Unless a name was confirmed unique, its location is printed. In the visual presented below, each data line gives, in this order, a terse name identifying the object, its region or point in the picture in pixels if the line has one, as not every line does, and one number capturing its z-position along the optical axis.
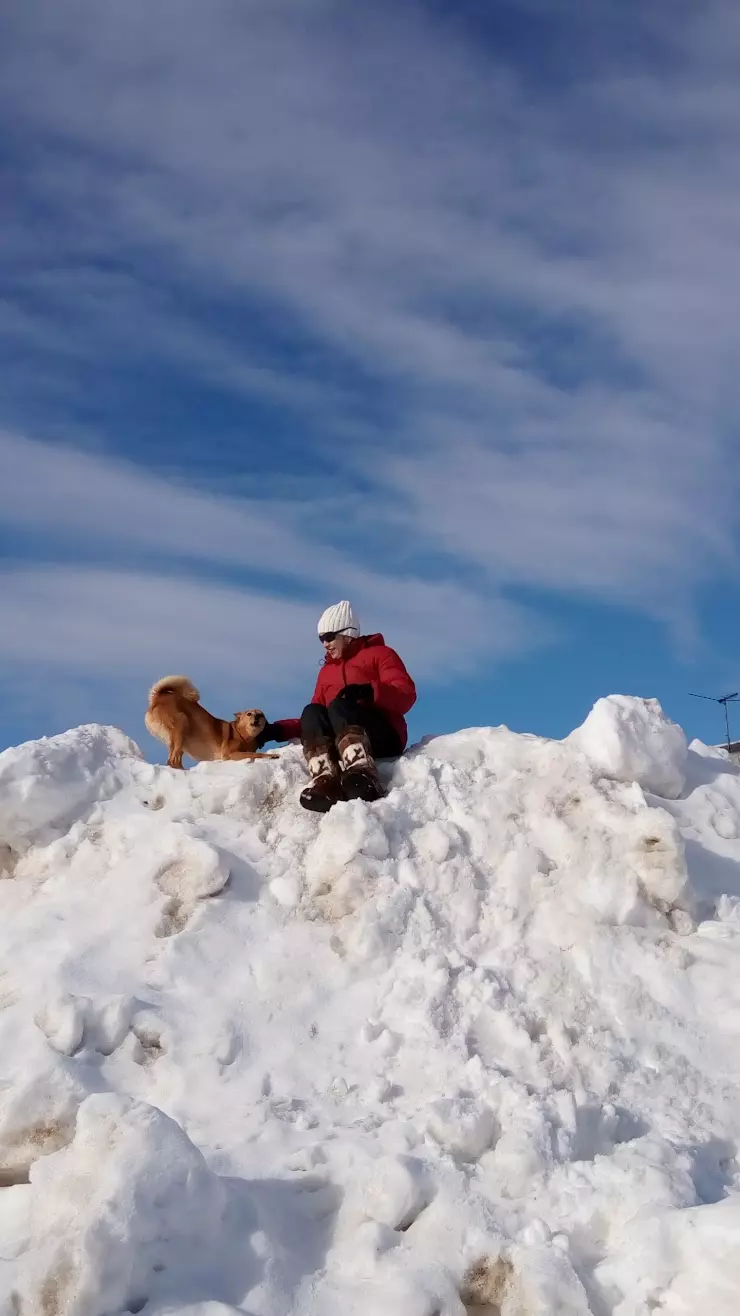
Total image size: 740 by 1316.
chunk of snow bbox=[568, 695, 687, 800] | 6.29
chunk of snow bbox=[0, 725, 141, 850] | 6.25
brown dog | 7.37
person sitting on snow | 6.23
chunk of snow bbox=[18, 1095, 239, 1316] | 3.33
